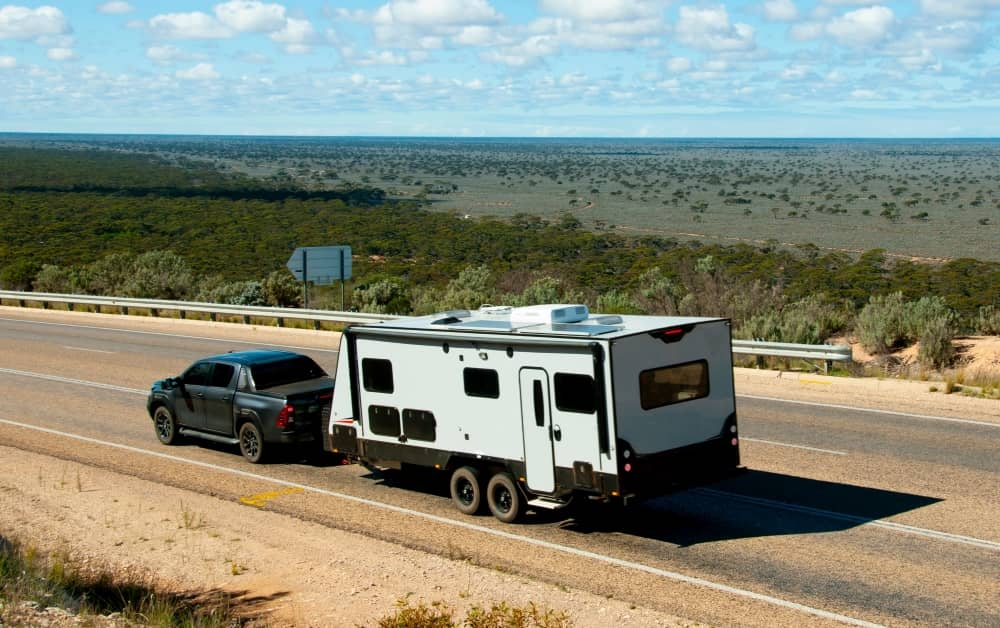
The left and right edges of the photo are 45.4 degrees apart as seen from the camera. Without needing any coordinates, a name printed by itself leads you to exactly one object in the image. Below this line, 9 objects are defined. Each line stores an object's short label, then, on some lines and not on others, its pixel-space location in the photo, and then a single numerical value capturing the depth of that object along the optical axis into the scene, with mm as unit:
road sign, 30484
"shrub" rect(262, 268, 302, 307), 39159
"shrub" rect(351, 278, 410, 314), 35688
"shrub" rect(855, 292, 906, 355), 24672
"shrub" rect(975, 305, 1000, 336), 25359
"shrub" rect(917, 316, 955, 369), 22734
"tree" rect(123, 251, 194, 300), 42969
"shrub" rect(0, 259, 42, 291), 48750
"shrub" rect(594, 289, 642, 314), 28266
